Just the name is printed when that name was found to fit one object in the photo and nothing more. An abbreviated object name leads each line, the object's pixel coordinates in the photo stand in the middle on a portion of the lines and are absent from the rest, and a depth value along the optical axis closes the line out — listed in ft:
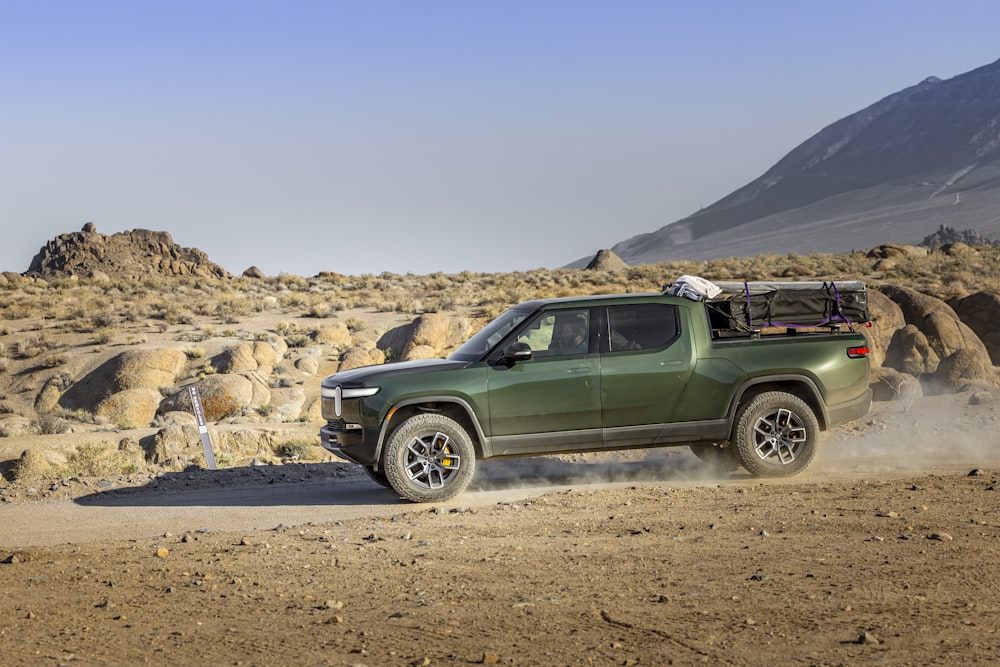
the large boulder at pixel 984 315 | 80.33
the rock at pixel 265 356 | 89.35
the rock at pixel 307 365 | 89.76
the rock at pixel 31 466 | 48.67
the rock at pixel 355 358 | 90.07
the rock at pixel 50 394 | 87.04
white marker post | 46.80
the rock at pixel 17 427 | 67.77
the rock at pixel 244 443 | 57.06
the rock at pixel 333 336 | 99.50
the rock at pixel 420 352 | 91.30
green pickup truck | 32.58
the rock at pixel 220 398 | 76.84
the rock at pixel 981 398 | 55.01
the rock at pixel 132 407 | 78.28
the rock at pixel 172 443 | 55.47
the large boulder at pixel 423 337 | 93.09
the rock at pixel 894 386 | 60.75
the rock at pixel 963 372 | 65.10
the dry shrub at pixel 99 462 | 48.34
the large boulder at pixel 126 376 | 85.61
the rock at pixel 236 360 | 89.20
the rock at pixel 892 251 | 166.79
